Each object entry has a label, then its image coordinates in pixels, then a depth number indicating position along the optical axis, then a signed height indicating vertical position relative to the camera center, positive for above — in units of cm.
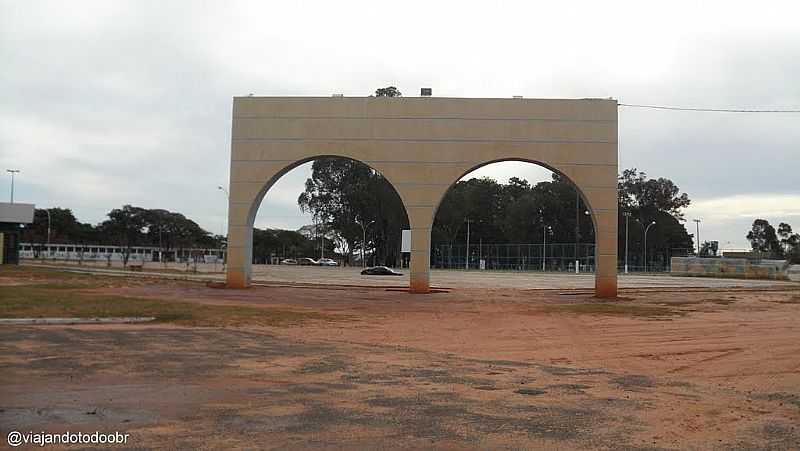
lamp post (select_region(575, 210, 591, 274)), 7720 +195
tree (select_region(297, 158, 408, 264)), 7794 +646
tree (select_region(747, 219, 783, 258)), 13226 +586
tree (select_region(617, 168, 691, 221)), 10531 +1088
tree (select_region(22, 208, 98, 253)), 9844 +333
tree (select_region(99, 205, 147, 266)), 11125 +458
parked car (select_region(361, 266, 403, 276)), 5525 -108
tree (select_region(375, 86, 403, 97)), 7612 +1873
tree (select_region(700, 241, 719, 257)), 12712 +344
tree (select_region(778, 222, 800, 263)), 11423 +519
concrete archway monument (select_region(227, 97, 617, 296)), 2527 +435
